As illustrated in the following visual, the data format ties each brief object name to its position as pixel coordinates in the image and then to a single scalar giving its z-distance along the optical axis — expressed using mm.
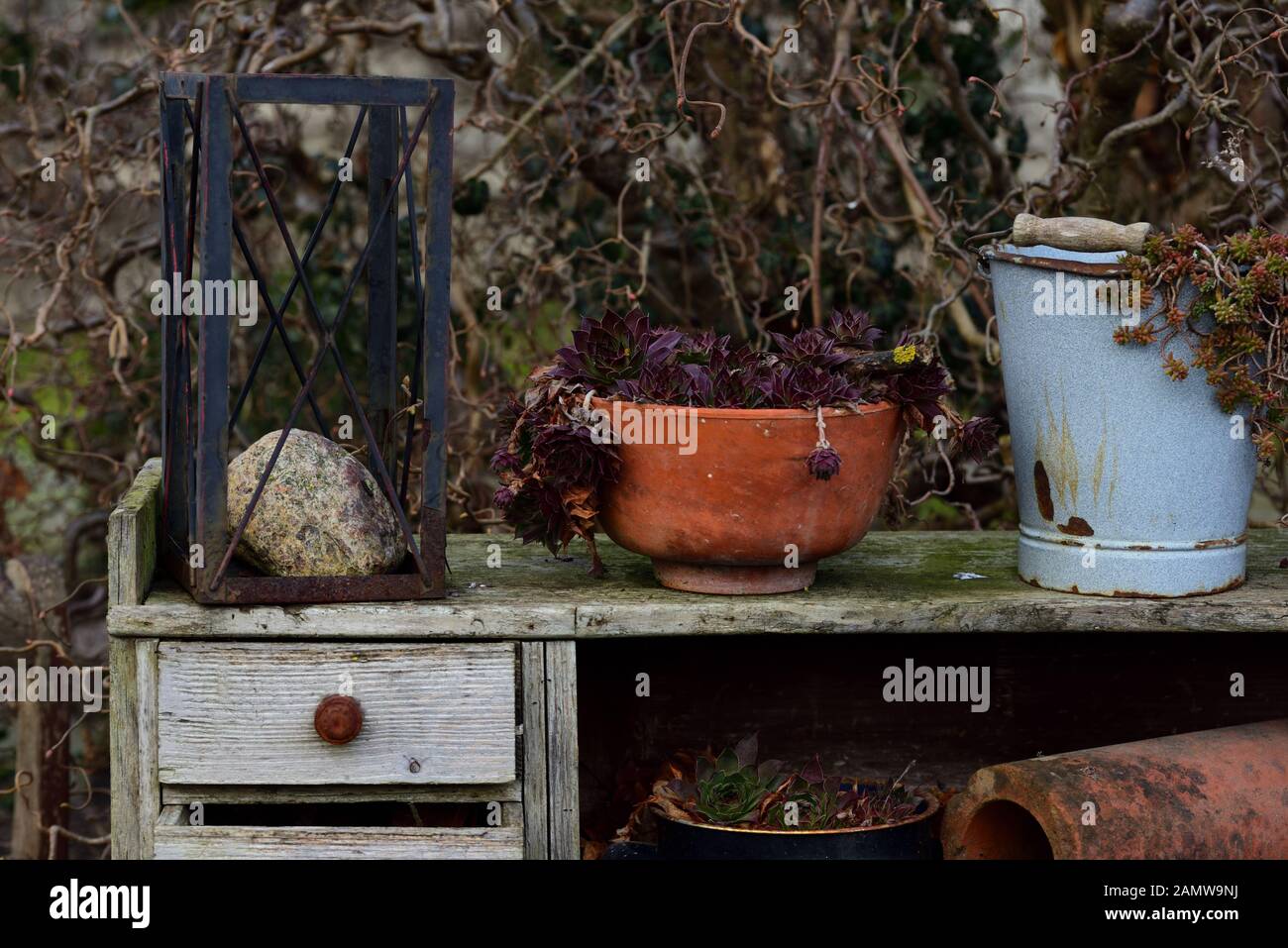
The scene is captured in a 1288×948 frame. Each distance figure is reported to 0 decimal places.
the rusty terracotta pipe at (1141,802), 2041
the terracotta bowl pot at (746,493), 2031
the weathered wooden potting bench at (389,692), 2023
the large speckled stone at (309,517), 2057
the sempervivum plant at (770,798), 2170
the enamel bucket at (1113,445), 2094
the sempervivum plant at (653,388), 2070
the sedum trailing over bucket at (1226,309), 2035
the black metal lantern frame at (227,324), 1945
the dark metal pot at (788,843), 2104
